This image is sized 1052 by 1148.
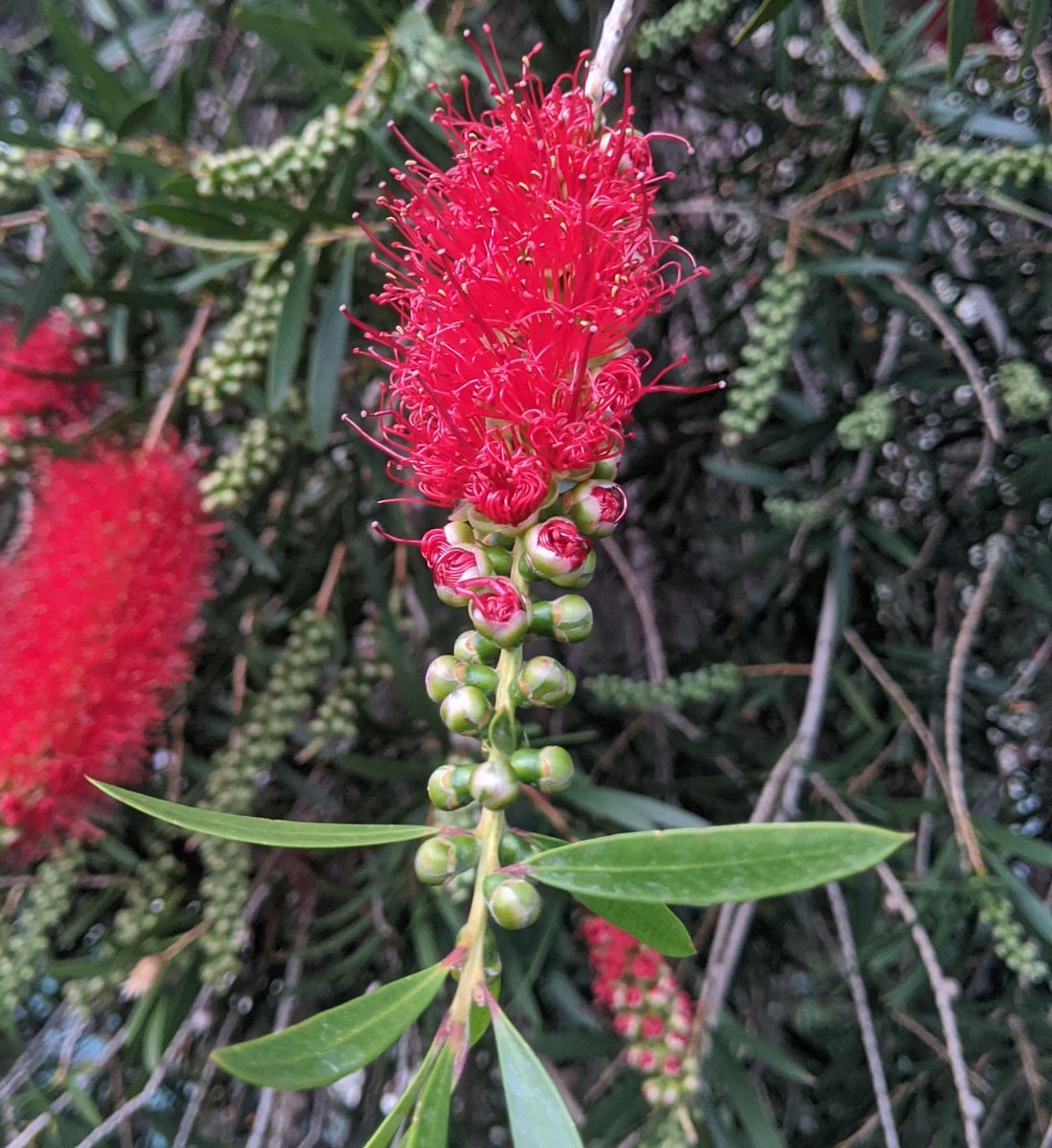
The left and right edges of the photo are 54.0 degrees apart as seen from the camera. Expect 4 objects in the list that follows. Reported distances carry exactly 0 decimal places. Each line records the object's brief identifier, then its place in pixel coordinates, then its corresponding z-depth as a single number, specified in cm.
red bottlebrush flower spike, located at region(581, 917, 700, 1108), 25
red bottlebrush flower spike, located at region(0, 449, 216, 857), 27
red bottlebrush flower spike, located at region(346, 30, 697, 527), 16
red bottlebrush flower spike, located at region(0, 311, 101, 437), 31
